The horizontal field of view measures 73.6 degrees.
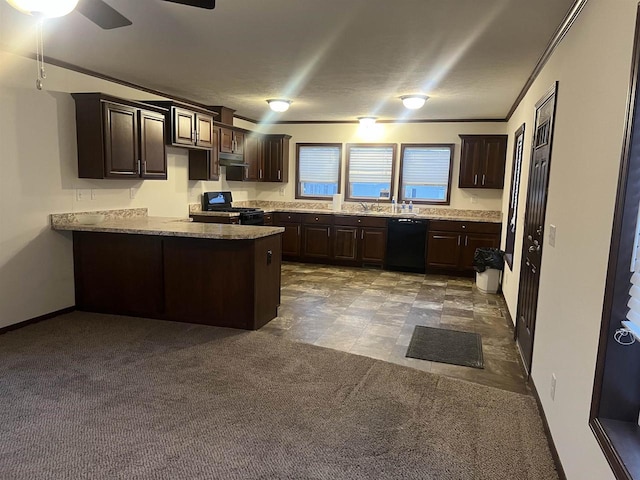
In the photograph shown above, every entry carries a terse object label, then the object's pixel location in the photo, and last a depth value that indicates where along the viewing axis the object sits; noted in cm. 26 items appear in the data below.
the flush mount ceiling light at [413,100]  516
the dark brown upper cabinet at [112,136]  411
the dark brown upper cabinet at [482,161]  651
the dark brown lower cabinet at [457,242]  640
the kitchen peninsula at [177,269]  391
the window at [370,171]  745
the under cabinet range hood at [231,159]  627
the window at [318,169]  775
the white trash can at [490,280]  559
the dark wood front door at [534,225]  302
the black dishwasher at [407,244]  675
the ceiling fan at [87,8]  184
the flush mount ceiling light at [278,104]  563
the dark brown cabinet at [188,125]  502
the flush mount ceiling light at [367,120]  696
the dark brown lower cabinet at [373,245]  698
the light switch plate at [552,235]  262
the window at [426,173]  714
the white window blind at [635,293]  144
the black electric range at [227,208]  629
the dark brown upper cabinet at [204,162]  593
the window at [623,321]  145
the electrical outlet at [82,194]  431
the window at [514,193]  481
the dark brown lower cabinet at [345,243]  713
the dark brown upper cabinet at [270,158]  746
